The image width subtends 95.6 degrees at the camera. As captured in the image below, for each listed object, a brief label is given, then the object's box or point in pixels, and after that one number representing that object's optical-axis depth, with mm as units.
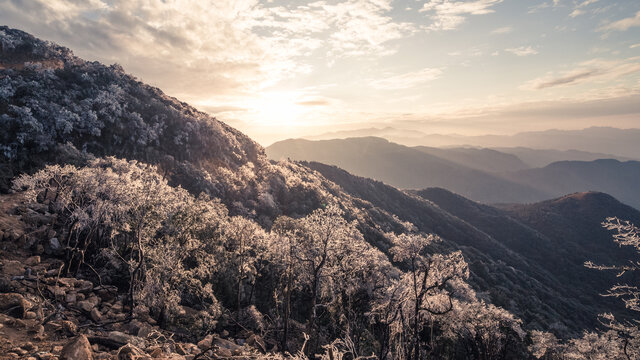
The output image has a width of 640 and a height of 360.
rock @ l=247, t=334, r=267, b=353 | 21066
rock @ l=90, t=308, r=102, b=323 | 16120
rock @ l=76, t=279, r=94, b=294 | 19203
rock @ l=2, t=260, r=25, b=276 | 18000
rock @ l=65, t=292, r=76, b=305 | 16744
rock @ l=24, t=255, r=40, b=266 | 20203
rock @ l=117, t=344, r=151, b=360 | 9445
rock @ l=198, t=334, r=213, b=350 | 16047
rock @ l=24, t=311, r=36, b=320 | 12734
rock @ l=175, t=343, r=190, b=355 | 12656
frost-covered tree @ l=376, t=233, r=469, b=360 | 21547
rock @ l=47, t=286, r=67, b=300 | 16578
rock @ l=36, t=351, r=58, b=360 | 9391
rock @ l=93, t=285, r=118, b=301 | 20553
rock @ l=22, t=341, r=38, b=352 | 10430
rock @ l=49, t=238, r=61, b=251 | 23375
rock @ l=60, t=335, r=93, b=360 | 8953
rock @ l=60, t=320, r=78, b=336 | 12898
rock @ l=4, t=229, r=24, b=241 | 21797
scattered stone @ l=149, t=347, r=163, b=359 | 10369
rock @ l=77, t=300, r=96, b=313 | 16547
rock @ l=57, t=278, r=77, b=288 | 18547
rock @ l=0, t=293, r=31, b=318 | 12789
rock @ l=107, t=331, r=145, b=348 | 11664
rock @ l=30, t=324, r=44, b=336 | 11738
